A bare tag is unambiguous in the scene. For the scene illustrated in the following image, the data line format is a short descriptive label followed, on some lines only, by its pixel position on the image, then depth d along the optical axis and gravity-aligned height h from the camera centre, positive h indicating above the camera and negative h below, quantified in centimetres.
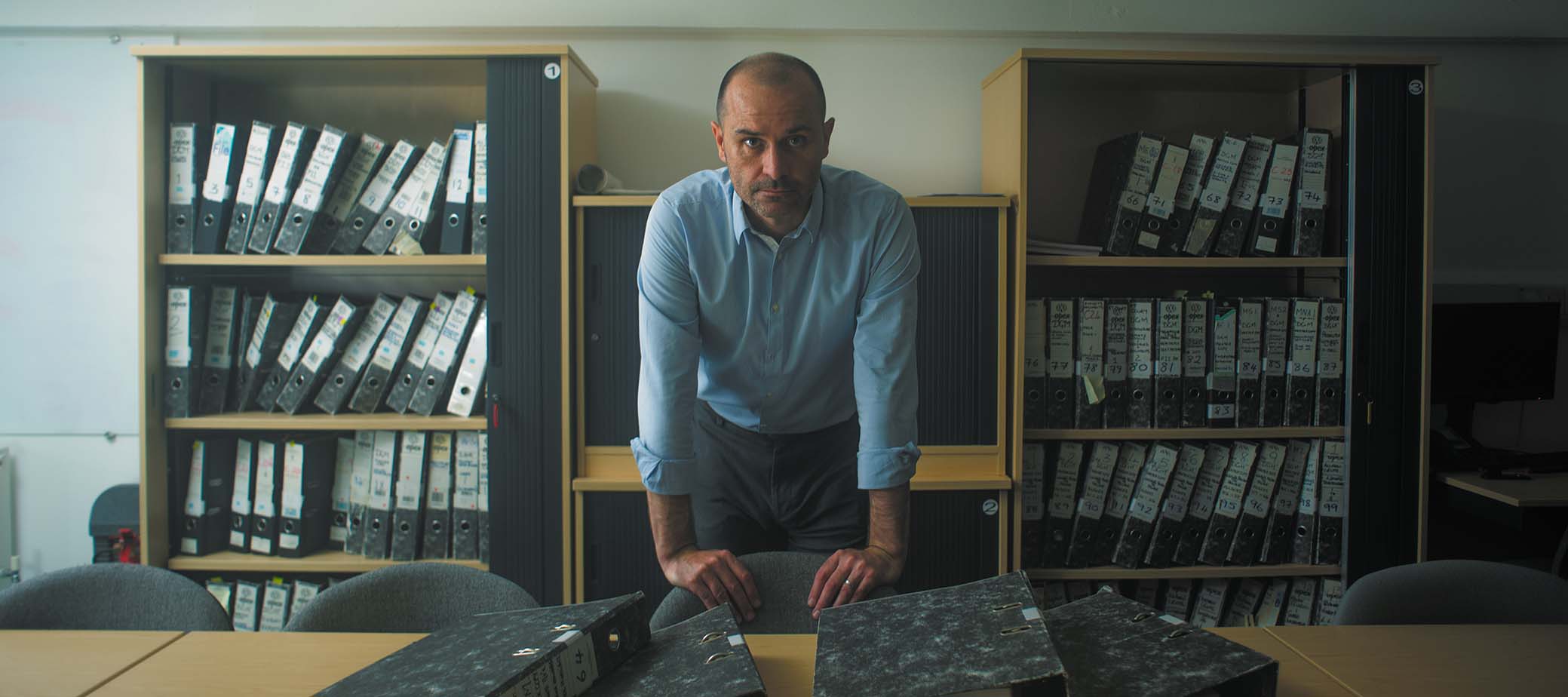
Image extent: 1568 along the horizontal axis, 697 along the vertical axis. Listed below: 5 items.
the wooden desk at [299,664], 101 -42
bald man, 140 -2
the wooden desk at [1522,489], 202 -35
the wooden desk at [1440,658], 100 -40
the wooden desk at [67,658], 103 -42
